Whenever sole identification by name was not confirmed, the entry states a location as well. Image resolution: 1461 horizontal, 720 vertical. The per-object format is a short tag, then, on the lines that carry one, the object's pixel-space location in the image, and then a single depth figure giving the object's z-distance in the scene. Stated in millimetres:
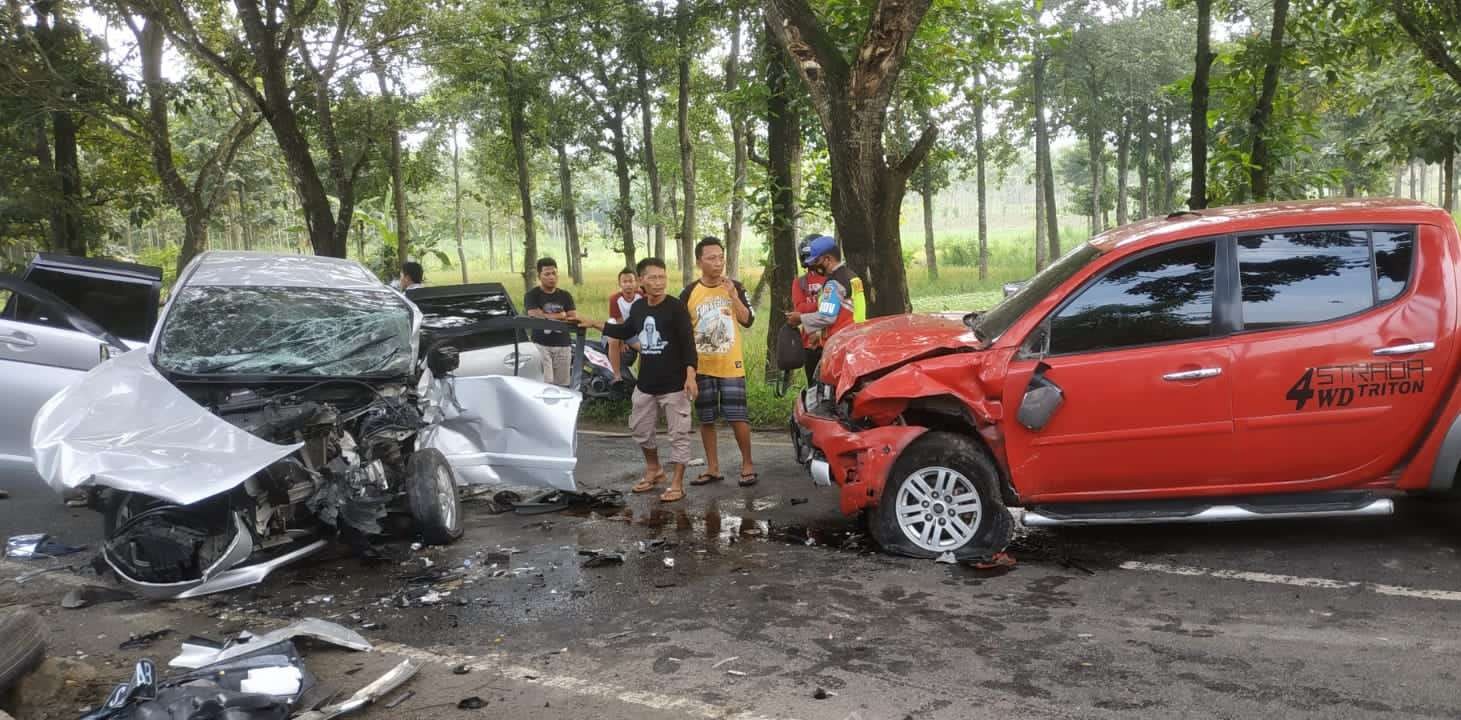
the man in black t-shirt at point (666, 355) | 7387
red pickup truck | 5207
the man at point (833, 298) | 7590
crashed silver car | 5098
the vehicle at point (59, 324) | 7043
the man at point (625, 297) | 10945
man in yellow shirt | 7539
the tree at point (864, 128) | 8625
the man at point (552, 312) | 11094
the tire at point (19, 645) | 3795
